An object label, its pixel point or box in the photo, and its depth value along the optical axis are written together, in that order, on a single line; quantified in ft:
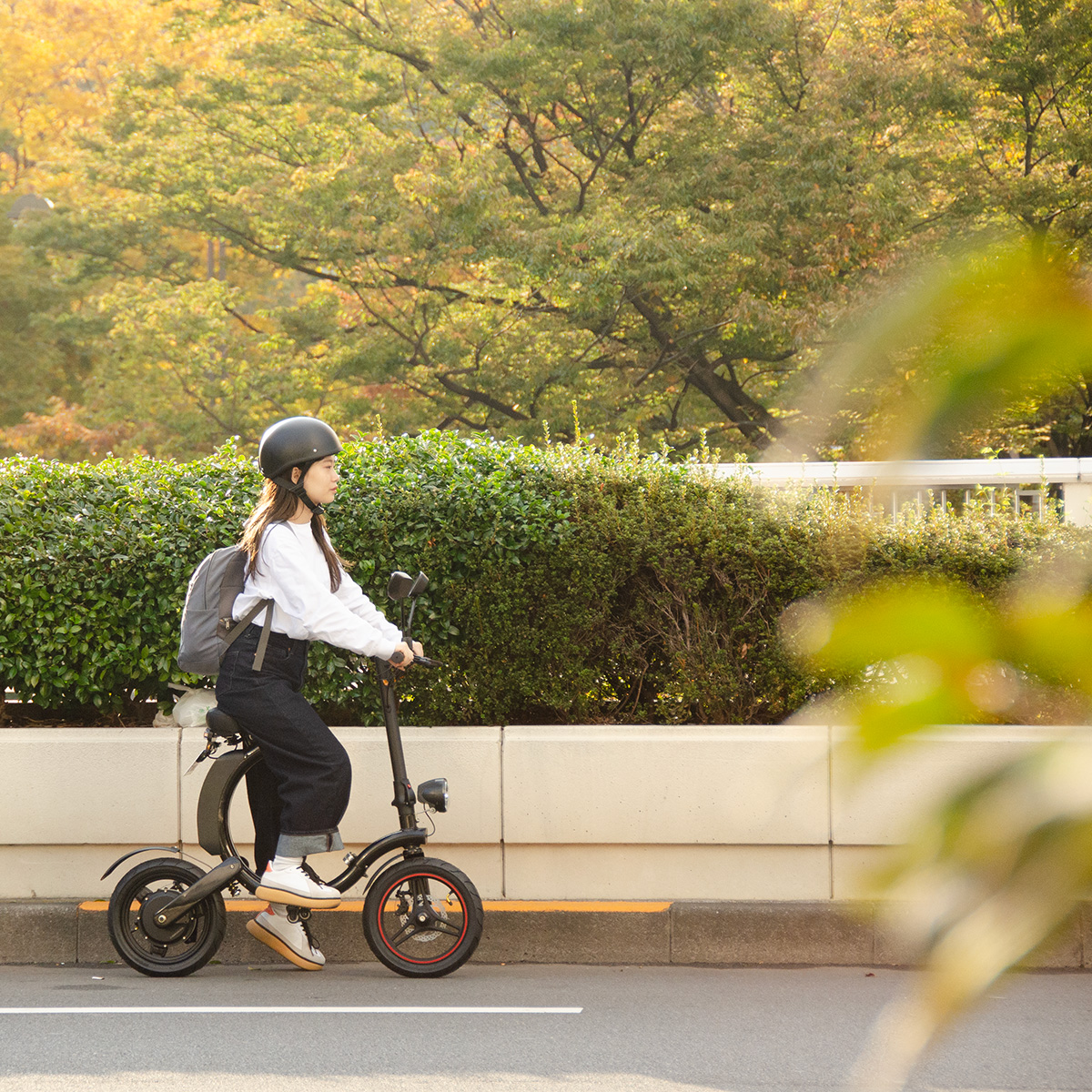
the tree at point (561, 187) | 107.34
